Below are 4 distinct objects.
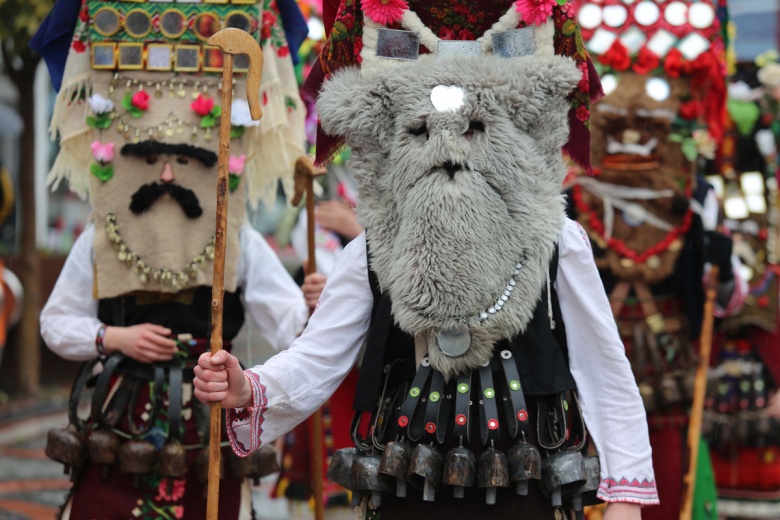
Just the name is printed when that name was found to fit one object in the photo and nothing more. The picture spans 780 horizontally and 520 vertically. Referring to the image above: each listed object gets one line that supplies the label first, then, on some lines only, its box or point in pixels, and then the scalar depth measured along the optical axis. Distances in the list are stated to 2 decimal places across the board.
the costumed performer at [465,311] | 5.79
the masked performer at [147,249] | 8.11
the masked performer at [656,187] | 10.15
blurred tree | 19.66
